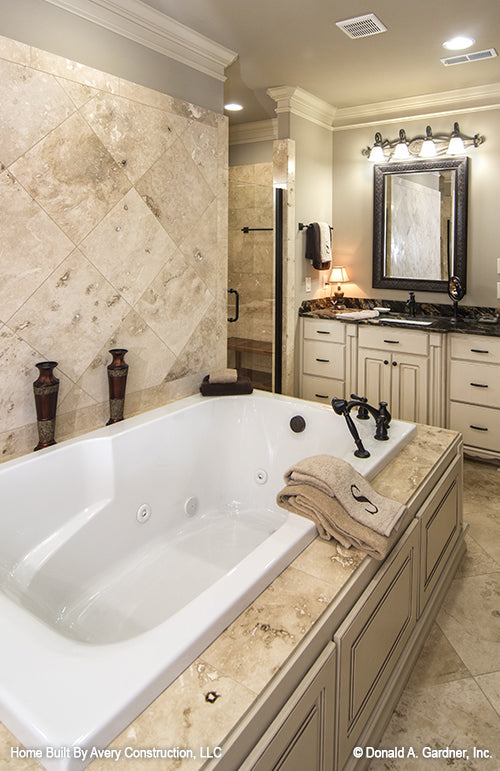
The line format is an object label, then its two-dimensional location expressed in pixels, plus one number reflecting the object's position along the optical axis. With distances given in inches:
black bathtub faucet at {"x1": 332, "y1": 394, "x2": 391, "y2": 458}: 88.7
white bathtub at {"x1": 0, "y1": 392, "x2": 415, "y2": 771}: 41.3
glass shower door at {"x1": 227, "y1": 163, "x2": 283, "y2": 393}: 163.8
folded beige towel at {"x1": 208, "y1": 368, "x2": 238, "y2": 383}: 119.8
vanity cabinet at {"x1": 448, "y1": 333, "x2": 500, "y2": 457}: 139.9
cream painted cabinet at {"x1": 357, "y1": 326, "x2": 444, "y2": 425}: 149.3
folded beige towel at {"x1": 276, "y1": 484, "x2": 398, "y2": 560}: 61.9
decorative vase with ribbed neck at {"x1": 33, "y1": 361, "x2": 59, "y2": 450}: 85.7
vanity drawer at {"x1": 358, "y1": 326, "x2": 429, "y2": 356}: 150.0
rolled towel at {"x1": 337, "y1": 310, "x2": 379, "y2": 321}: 164.1
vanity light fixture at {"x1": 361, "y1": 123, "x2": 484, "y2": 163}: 155.1
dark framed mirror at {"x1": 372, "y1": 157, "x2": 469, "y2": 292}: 161.2
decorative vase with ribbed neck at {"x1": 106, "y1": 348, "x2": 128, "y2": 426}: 98.5
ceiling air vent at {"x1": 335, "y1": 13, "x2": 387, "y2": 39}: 106.7
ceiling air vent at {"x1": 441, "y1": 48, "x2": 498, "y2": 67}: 124.7
